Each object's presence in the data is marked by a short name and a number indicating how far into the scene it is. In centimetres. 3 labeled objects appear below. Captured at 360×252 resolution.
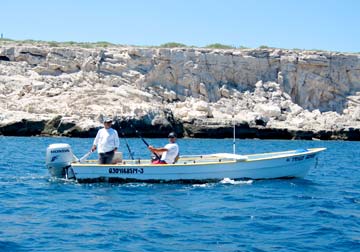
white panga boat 1719
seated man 1759
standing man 1711
